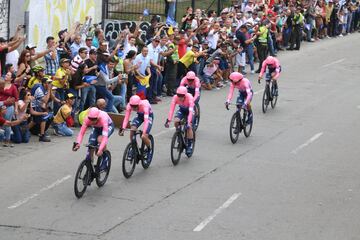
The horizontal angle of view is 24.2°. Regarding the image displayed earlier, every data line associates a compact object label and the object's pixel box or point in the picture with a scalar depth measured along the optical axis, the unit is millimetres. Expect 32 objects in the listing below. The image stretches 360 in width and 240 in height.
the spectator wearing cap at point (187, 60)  26094
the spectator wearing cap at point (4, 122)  18156
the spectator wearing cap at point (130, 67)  23078
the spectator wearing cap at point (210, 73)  26906
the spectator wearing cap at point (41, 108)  19328
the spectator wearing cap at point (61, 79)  20406
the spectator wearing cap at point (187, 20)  28862
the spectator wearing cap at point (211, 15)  30689
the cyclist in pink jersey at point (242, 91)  20266
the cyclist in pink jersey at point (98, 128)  15125
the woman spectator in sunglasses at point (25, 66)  19906
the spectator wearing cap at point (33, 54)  20672
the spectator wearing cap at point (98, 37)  23609
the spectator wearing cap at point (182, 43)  26281
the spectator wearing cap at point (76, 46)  22719
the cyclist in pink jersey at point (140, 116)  16562
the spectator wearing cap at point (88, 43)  22655
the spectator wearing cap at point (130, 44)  24088
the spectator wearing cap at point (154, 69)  24344
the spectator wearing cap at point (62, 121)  20047
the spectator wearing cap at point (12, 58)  20402
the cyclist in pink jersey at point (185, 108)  17859
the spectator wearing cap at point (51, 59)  21203
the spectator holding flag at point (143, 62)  23578
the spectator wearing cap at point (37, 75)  19797
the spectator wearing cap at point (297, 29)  35831
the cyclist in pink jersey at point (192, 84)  19933
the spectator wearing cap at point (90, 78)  21203
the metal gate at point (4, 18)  23297
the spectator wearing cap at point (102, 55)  21969
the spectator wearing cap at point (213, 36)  28328
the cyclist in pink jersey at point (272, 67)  23766
